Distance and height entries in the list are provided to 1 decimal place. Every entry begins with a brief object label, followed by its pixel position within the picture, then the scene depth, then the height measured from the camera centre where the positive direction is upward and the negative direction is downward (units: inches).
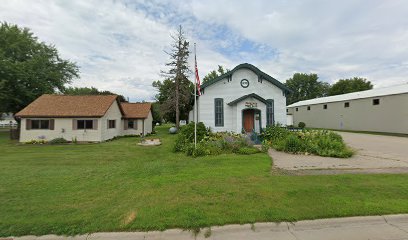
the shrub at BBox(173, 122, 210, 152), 510.3 -24.3
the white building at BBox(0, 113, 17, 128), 2545.3 +83.3
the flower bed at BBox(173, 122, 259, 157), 452.7 -40.1
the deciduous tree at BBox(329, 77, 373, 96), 2239.2 +423.8
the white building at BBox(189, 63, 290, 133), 749.3 +99.7
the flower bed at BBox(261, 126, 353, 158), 427.5 -39.8
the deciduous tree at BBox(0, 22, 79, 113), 977.0 +295.1
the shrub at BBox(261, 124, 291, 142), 577.9 -20.0
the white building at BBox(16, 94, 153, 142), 783.1 +35.0
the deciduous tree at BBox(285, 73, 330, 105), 2915.8 +537.8
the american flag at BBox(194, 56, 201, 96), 476.7 +108.3
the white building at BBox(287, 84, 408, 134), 894.4 +71.0
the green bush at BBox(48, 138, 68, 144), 761.6 -45.1
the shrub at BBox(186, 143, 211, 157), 441.1 -50.8
